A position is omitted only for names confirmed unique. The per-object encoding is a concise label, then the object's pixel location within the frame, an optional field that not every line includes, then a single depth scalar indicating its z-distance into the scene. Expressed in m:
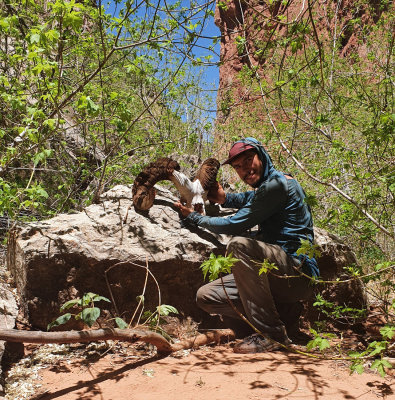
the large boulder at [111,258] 3.13
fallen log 2.29
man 2.92
